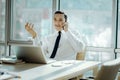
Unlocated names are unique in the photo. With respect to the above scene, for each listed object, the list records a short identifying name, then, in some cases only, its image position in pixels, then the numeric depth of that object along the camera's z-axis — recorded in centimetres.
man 377
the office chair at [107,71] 210
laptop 289
